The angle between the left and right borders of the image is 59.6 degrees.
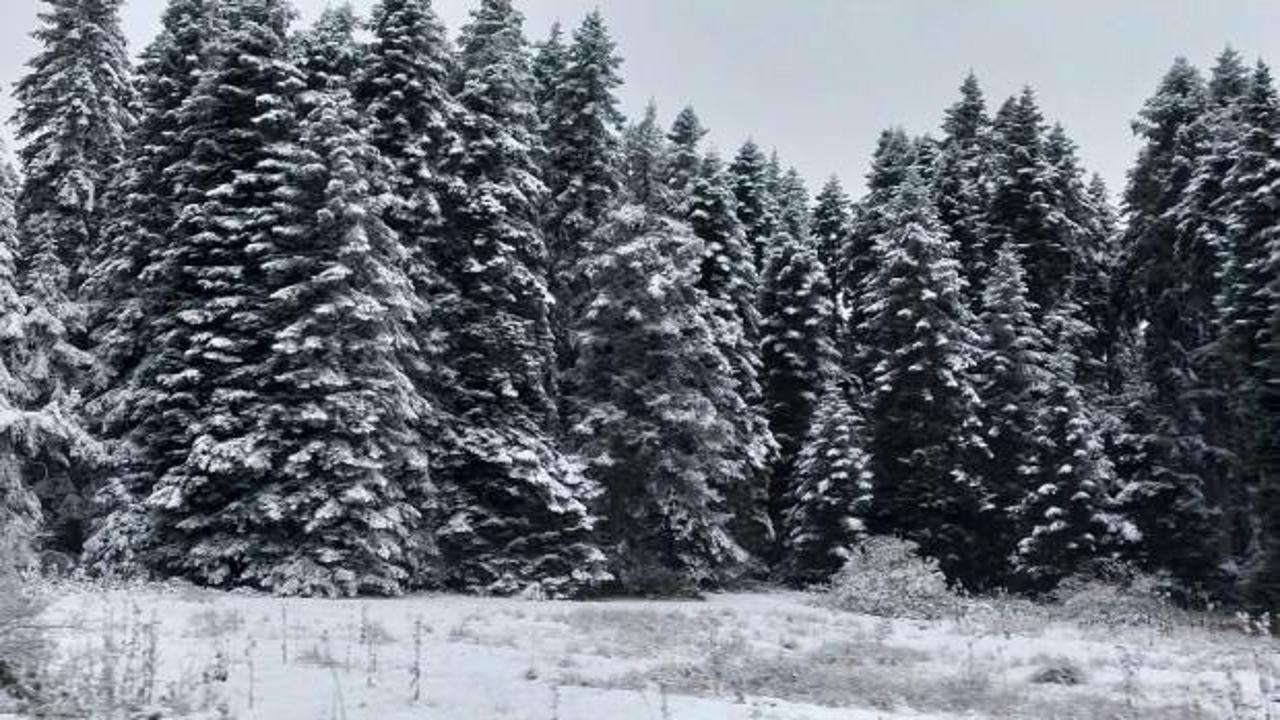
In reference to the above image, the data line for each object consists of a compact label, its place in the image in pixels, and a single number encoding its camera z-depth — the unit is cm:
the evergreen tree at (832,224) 5394
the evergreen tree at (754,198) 4838
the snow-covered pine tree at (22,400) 2028
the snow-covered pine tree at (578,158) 3509
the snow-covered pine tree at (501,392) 2659
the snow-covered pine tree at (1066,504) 3500
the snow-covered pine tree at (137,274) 2352
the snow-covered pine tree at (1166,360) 3528
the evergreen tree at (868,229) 4738
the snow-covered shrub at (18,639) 870
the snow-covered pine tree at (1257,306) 2903
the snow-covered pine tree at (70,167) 2678
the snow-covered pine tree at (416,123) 2767
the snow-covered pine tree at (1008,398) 3700
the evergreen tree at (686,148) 3953
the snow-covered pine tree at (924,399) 3572
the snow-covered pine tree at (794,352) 4125
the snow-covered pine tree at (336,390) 2245
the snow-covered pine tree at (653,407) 2919
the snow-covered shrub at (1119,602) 2786
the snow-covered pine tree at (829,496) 3550
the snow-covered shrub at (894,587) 2762
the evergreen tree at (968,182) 4588
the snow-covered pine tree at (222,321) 2256
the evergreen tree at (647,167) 3130
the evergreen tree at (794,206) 4428
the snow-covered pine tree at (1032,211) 4359
